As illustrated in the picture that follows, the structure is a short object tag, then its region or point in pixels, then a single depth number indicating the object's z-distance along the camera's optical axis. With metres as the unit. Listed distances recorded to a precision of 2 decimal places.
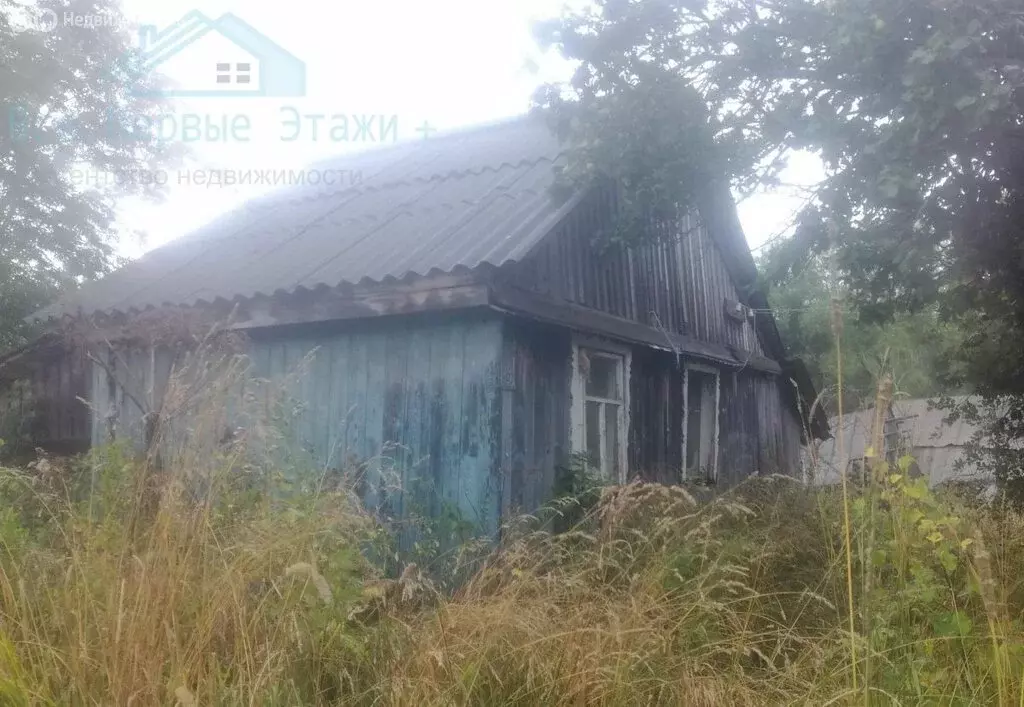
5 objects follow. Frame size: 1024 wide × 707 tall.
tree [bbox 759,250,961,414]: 19.91
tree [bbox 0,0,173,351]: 15.12
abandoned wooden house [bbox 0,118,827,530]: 5.94
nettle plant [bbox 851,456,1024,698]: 2.78
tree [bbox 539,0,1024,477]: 5.21
